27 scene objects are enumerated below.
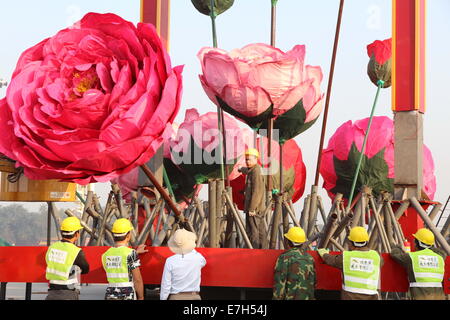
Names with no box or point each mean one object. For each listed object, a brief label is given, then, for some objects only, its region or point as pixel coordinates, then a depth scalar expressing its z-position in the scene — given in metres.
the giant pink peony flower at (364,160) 14.80
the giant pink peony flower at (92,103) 7.11
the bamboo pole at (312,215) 11.17
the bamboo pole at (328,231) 9.49
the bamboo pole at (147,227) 10.52
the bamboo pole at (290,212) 10.87
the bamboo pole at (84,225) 11.62
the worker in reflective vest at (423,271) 9.40
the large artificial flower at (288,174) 12.59
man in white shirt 9.20
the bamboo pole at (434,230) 10.08
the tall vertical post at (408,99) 11.23
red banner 9.46
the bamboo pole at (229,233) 10.94
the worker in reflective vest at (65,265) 9.63
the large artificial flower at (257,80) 9.70
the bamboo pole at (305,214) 11.27
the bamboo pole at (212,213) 9.98
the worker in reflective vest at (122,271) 9.39
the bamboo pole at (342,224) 9.19
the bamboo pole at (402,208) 10.99
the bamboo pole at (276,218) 9.86
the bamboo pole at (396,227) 10.31
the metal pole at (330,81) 10.03
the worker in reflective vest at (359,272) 9.20
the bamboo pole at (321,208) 12.02
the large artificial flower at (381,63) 12.76
